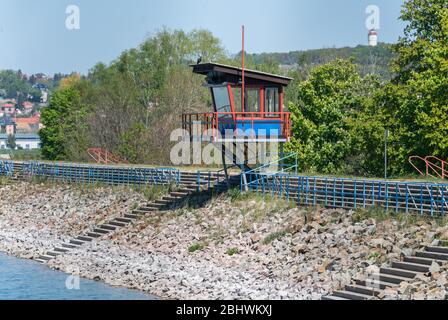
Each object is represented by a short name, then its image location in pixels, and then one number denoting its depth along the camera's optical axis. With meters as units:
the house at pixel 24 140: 182.60
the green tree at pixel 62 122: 87.56
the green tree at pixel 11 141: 167.41
